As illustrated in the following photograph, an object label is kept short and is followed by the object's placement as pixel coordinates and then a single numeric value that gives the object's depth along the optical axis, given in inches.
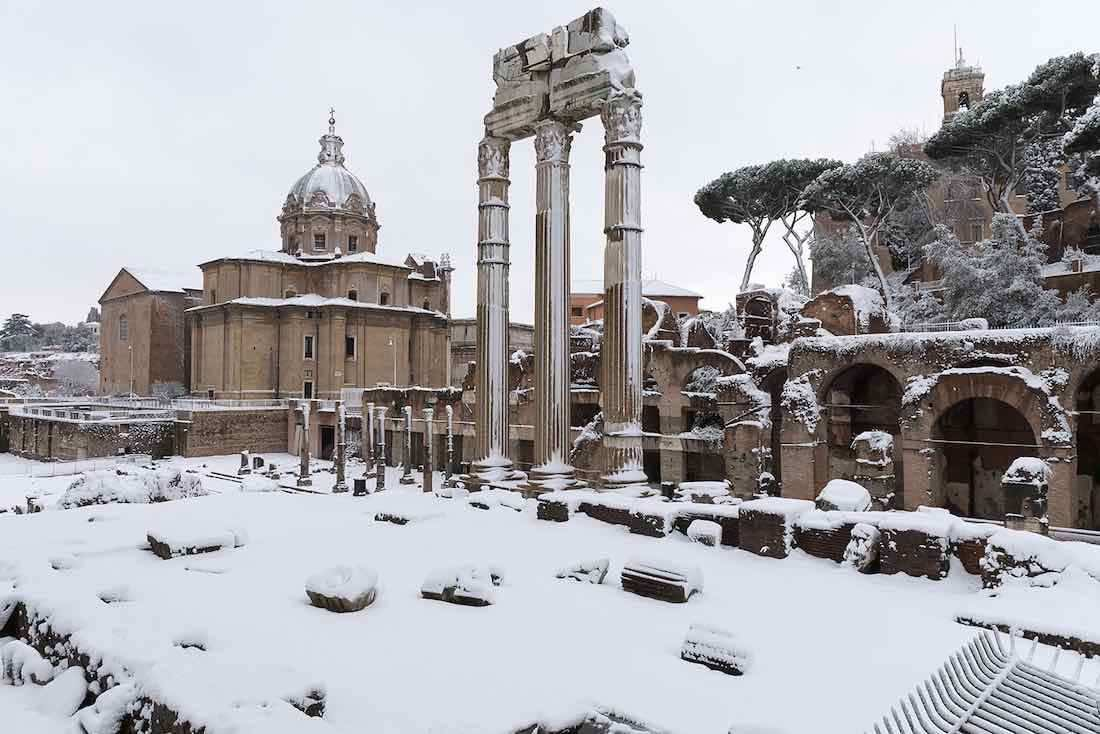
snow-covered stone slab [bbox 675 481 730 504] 604.4
